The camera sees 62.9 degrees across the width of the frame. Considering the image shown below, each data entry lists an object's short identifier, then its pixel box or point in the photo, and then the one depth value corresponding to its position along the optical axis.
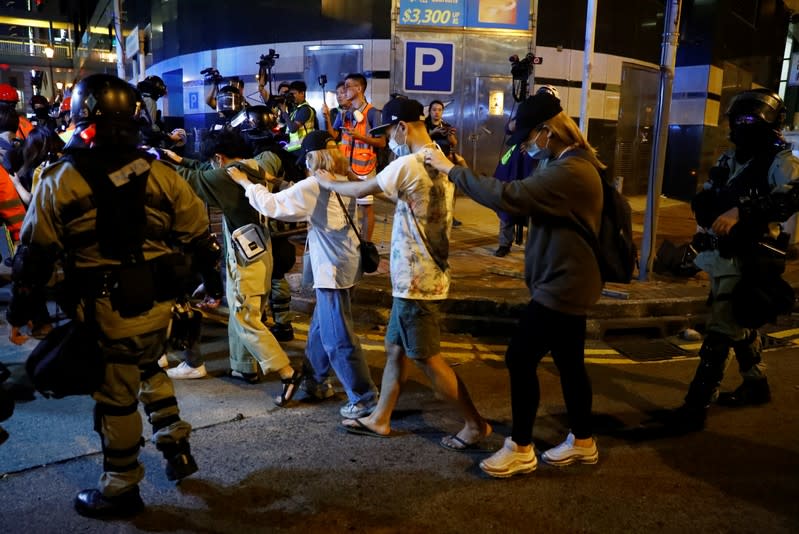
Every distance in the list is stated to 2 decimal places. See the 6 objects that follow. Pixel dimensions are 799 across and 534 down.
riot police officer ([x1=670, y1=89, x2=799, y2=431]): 4.11
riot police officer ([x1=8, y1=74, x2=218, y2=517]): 2.88
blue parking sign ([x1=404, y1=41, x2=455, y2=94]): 10.86
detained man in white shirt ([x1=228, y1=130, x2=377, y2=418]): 4.00
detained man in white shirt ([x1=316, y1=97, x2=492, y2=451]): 3.64
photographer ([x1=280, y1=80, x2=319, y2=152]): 7.64
